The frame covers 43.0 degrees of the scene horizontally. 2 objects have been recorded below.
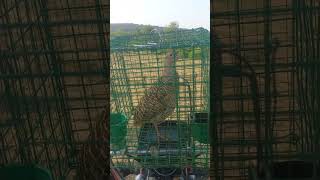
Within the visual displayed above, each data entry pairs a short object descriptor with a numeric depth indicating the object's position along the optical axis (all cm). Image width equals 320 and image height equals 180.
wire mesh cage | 139
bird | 142
